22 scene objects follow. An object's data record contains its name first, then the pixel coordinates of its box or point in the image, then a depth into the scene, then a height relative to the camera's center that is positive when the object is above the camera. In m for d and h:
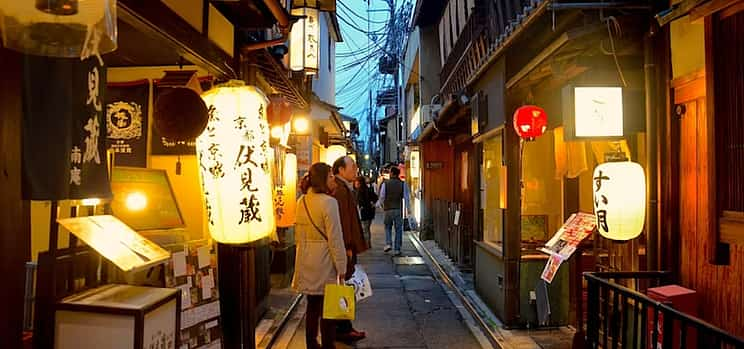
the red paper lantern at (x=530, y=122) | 8.71 +1.15
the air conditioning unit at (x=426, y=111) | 18.78 +3.12
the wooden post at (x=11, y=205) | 3.01 -0.08
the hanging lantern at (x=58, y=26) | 2.67 +0.84
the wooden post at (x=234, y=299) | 7.51 -1.52
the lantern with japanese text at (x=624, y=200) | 6.07 -0.08
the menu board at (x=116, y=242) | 3.73 -0.38
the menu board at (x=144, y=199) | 5.73 -0.10
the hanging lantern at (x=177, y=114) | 5.22 +0.75
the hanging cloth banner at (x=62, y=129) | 3.21 +0.40
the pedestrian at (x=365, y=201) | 16.64 -0.28
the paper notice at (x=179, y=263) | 5.43 -0.73
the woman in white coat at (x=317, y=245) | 7.07 -0.71
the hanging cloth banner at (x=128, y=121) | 7.34 +0.96
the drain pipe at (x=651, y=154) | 6.09 +0.45
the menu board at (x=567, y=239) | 6.91 -0.61
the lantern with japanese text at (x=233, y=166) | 5.54 +0.27
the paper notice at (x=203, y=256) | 5.85 -0.71
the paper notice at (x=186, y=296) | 5.48 -1.08
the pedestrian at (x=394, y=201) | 17.66 -0.30
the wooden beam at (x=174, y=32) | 4.40 +1.53
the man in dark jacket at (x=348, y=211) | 7.87 -0.28
